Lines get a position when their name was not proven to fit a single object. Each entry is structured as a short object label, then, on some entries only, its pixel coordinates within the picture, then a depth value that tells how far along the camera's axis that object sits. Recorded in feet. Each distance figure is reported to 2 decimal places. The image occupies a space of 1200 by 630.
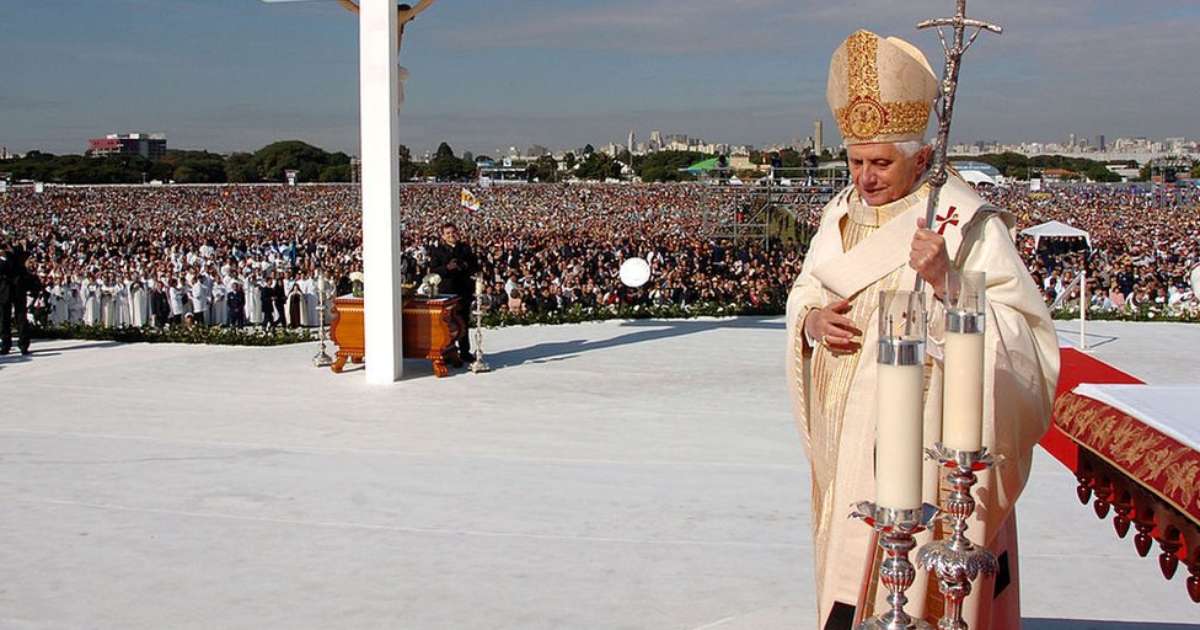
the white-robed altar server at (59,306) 67.21
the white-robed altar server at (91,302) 67.62
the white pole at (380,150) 35.12
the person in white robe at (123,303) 67.62
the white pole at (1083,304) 42.32
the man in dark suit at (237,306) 67.41
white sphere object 56.85
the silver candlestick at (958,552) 6.93
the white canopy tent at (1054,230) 68.28
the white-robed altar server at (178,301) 67.77
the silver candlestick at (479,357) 38.78
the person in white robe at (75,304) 67.87
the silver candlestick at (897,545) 6.28
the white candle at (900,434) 6.05
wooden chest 37.86
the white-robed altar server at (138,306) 67.51
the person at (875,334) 10.05
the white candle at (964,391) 6.97
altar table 12.69
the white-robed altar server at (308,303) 66.44
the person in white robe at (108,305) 67.36
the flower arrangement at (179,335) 47.19
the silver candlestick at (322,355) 40.11
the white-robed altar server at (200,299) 68.05
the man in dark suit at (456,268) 40.19
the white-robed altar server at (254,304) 71.05
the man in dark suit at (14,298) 43.98
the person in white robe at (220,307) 70.18
